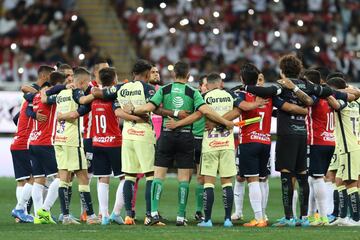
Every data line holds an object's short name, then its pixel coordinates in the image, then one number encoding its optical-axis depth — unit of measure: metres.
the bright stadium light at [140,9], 36.09
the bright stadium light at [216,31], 35.16
